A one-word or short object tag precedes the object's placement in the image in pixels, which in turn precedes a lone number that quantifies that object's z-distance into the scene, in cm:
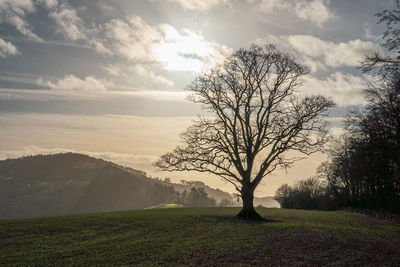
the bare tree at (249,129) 3572
